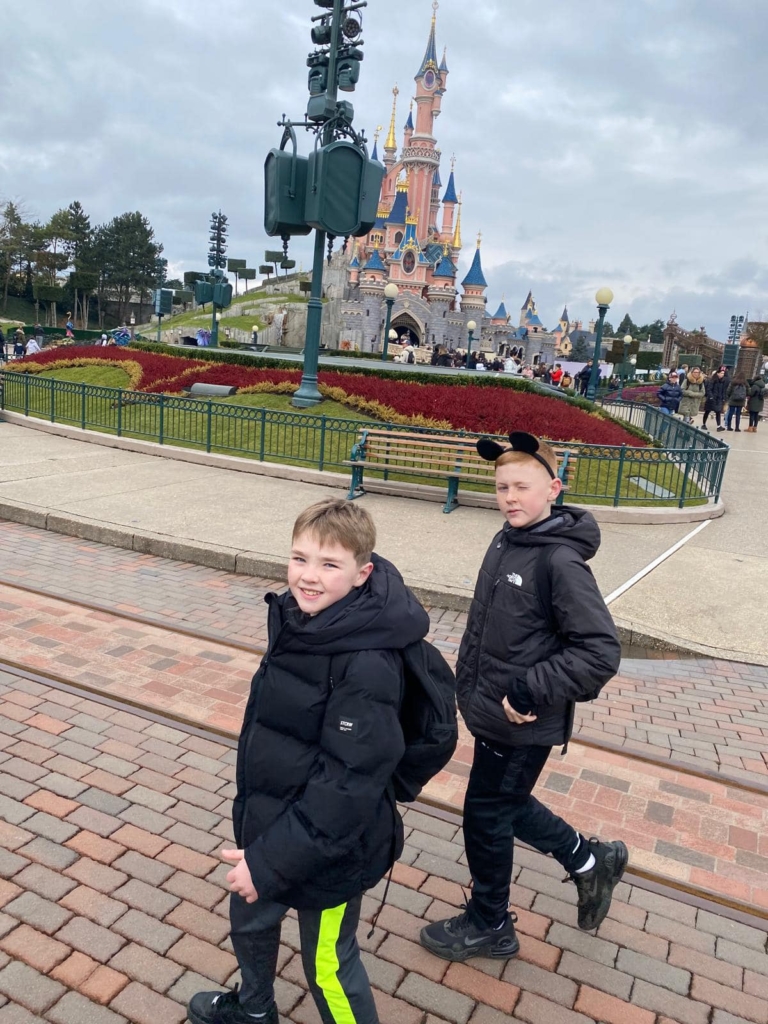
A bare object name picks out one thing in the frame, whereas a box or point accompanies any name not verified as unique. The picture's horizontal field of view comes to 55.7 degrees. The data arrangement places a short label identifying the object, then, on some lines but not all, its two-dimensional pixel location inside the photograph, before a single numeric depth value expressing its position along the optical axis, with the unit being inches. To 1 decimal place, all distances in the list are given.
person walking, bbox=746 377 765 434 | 848.9
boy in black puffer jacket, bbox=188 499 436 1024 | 67.2
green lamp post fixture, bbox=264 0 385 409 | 524.7
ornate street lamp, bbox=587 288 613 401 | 829.8
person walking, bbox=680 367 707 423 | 863.7
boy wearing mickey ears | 86.1
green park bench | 351.6
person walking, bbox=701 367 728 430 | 816.9
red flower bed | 493.0
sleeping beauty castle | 2802.7
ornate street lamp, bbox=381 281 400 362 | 1082.4
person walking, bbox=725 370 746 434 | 830.5
